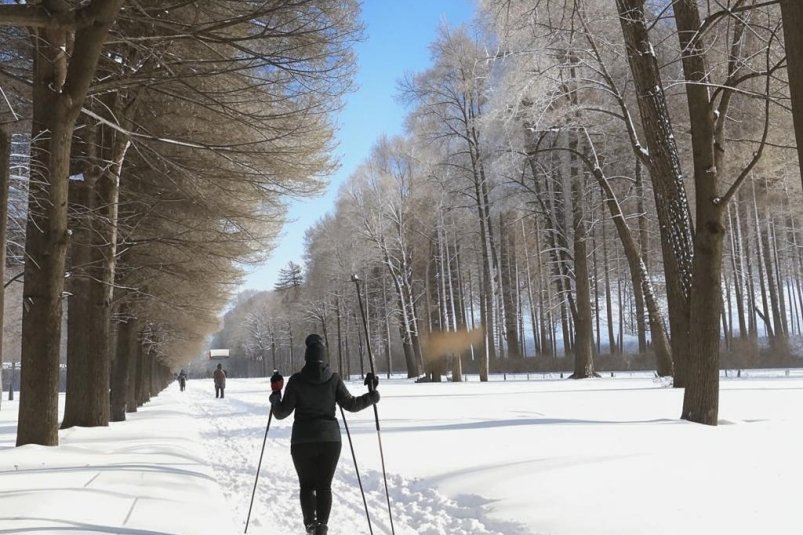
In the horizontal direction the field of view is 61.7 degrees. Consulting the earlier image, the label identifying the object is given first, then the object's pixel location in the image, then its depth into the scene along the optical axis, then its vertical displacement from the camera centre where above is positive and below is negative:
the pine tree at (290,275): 80.44 +11.23
